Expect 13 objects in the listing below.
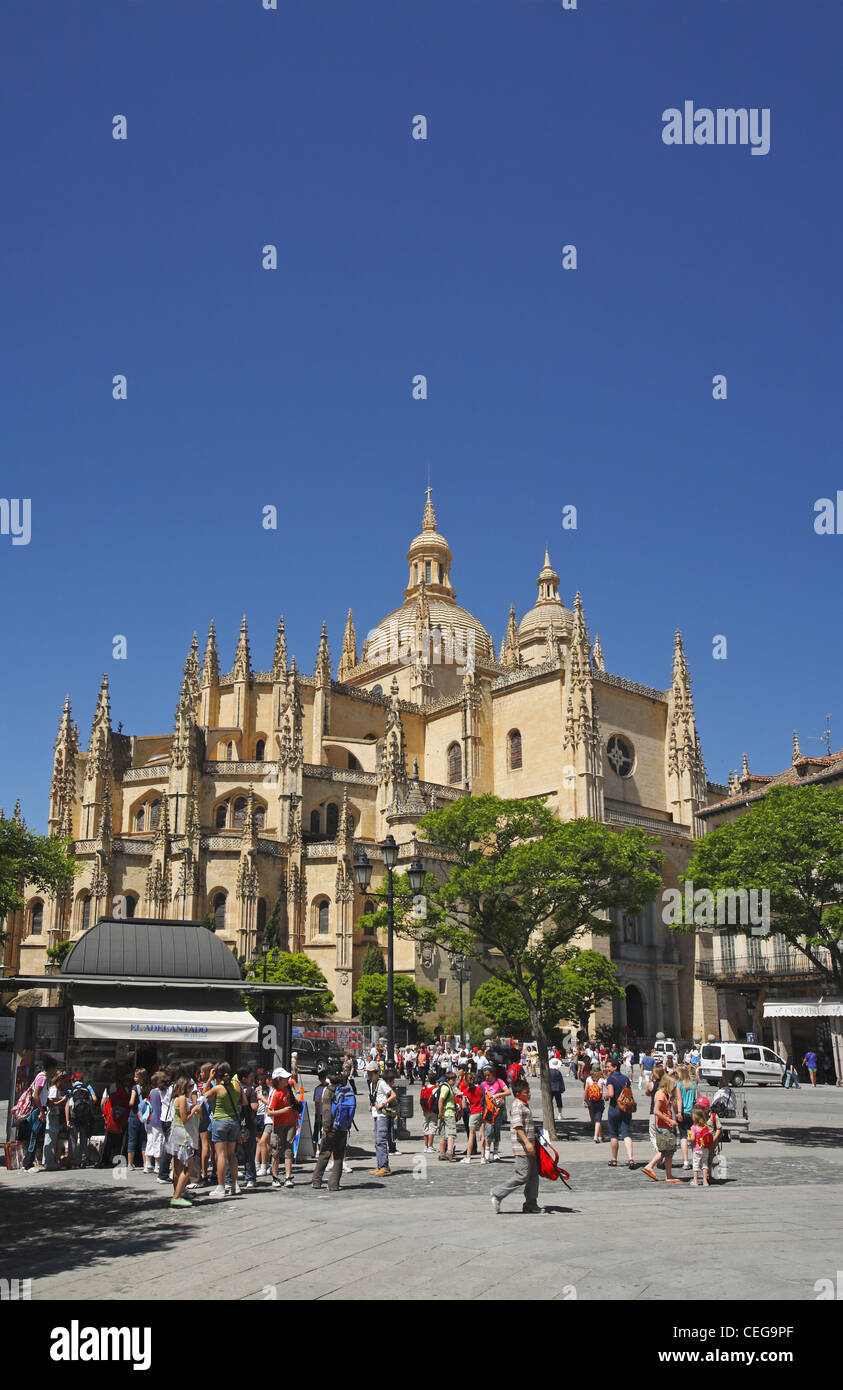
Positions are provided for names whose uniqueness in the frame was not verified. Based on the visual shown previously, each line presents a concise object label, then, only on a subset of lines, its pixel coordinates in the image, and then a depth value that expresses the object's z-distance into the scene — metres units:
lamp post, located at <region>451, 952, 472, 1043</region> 44.00
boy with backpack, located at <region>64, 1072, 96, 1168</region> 16.59
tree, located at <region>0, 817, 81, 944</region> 33.94
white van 37.69
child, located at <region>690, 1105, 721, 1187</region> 14.90
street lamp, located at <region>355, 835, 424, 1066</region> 22.44
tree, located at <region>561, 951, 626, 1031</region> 40.05
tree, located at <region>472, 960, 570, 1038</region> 40.75
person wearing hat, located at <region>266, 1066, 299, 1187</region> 14.69
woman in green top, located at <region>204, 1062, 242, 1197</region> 13.13
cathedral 52.16
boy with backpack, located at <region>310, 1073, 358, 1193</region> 14.29
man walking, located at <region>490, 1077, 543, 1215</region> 12.08
